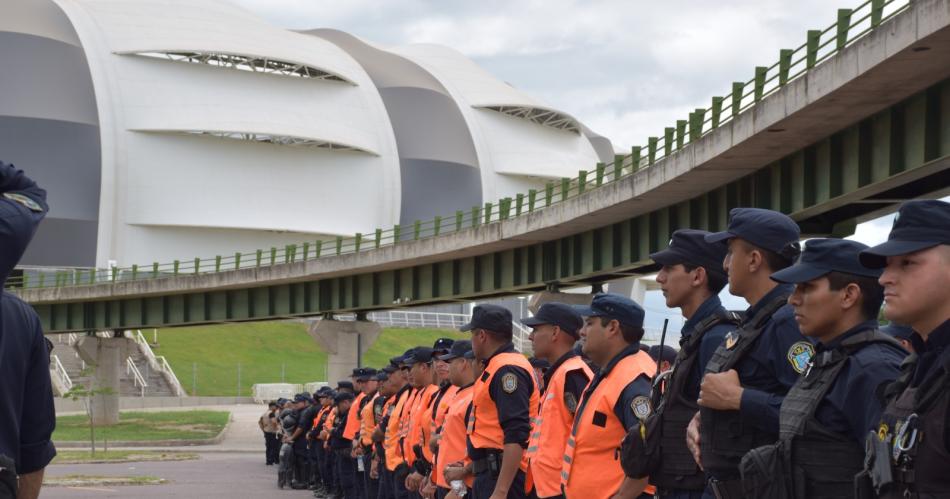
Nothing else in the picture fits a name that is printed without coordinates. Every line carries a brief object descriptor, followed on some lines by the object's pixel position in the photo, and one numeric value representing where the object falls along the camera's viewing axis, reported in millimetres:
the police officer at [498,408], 9586
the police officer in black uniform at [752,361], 5793
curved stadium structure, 94438
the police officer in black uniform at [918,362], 4270
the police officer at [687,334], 6629
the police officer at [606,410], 7691
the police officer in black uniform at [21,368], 4887
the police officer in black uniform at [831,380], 5199
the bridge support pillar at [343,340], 52500
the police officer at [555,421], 8570
